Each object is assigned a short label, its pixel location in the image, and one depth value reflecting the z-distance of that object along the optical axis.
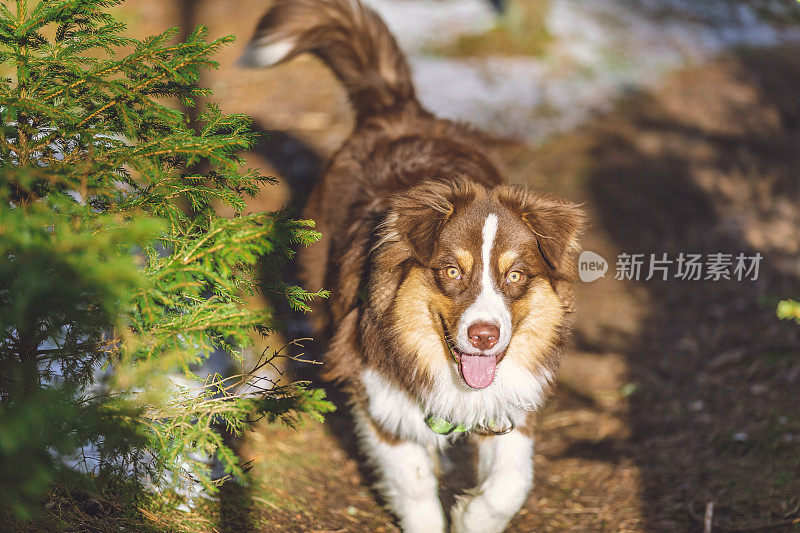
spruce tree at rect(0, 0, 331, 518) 2.01
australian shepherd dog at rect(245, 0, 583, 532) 3.01
